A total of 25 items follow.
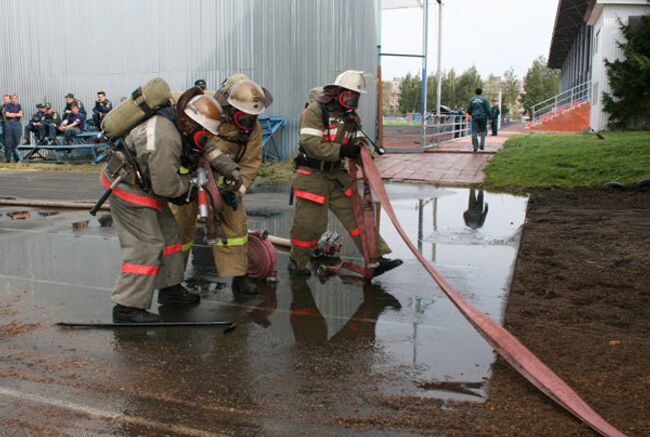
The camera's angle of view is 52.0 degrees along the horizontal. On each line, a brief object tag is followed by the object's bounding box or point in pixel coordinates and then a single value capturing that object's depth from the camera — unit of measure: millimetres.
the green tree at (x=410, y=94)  82875
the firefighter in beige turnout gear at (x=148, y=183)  4480
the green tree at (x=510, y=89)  85625
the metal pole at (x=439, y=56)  22922
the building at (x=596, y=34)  24844
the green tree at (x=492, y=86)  87188
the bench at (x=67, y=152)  18359
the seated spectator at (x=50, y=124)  19492
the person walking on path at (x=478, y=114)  18500
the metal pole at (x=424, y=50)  17556
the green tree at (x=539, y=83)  73312
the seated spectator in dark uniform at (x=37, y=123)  19670
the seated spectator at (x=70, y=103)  18812
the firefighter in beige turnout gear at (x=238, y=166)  5020
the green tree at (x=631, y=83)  23422
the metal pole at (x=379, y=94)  17683
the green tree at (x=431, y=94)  71125
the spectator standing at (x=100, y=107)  17703
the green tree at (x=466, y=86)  71375
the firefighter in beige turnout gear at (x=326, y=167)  5605
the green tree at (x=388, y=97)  103688
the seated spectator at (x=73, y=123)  18781
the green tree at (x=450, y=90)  68938
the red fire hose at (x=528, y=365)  3098
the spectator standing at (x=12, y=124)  18797
